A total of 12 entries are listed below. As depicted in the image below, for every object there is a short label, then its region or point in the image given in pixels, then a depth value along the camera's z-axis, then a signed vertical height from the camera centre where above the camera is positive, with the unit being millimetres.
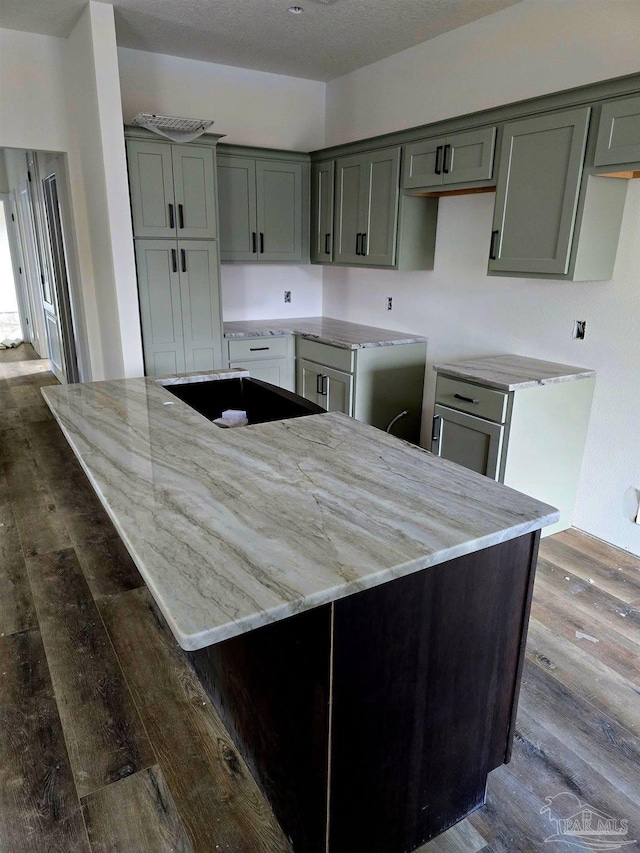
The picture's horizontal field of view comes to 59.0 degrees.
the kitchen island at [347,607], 1082 -688
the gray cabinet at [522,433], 2771 -865
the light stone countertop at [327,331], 3842 -542
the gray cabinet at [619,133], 2299 +503
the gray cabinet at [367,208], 3676 +319
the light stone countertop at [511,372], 2740 -562
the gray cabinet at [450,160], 2943 +523
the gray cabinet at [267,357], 4172 -738
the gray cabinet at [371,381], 3793 -837
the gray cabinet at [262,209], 4156 +334
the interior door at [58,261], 4645 -78
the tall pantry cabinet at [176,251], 3607 +17
